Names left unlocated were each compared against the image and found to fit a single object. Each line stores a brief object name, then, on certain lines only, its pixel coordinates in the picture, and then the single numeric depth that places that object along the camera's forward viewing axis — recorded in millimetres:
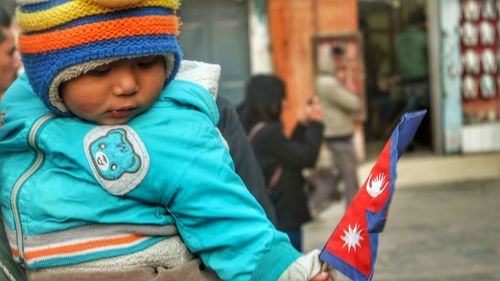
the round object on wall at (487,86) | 11984
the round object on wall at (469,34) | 11812
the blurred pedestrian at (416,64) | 12375
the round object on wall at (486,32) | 11867
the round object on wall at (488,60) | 11953
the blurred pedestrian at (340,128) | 8438
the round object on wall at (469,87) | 11969
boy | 1655
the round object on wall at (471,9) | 11742
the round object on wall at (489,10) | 11805
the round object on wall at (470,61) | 11914
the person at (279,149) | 4965
